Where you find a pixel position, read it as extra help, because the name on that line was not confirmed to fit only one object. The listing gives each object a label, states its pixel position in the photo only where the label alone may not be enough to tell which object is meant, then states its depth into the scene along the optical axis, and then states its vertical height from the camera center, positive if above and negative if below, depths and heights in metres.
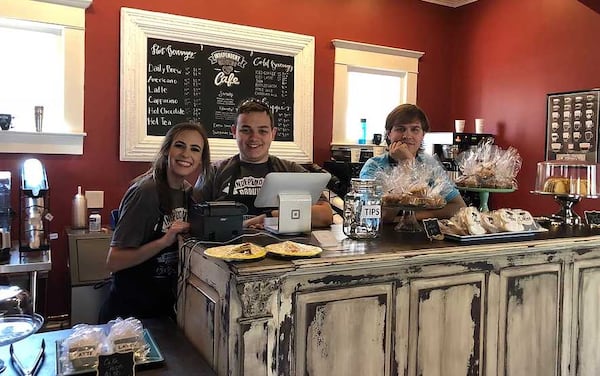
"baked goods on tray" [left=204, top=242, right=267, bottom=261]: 1.39 -0.25
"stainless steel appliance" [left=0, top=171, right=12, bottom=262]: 2.70 -0.31
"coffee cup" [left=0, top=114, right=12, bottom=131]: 3.28 +0.25
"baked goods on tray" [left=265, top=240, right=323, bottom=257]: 1.46 -0.25
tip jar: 1.87 -0.16
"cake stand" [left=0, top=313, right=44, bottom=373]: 1.29 -0.43
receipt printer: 1.64 -0.18
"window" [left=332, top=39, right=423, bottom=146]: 4.63 +0.78
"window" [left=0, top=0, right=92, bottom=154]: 3.43 +0.60
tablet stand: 1.81 -0.17
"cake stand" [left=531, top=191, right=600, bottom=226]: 2.41 -0.18
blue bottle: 4.71 +0.31
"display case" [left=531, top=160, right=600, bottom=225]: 2.41 -0.07
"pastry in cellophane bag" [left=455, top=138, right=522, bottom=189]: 2.33 -0.01
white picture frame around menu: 3.70 +0.77
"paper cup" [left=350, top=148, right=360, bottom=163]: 4.48 +0.10
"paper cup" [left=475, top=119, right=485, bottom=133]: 4.73 +0.39
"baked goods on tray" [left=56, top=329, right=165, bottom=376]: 1.35 -0.55
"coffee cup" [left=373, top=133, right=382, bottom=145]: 4.75 +0.25
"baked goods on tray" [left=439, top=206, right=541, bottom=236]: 1.91 -0.21
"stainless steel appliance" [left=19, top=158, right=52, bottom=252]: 2.84 -0.30
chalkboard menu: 3.82 +0.62
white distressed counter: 1.40 -0.46
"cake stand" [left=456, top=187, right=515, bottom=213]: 2.31 -0.10
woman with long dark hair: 1.92 -0.31
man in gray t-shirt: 2.42 -0.01
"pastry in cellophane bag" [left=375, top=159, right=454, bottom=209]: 1.97 -0.08
